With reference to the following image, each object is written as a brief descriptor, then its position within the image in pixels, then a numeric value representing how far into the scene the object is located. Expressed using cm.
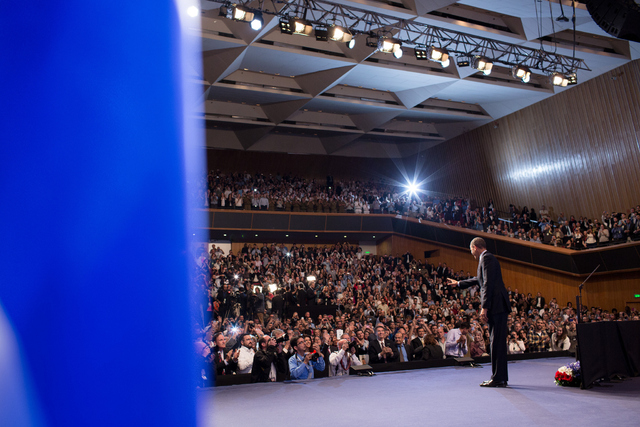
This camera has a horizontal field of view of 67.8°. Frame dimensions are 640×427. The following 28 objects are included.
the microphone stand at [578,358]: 400
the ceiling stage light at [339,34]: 1024
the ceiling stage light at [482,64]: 1198
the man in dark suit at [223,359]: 570
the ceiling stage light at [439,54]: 1166
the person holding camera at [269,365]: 537
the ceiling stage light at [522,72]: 1198
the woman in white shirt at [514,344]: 916
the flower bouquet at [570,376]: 416
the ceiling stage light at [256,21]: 984
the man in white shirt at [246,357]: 611
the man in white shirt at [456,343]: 749
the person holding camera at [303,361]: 545
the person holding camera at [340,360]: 604
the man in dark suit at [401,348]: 738
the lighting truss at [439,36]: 1212
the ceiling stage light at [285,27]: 1008
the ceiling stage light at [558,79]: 1203
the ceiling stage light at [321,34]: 1032
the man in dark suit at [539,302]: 1508
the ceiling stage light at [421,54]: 1178
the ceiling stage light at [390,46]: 1103
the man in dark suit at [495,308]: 416
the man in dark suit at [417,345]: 732
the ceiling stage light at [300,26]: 994
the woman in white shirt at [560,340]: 1022
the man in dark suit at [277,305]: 1295
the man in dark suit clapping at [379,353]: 669
